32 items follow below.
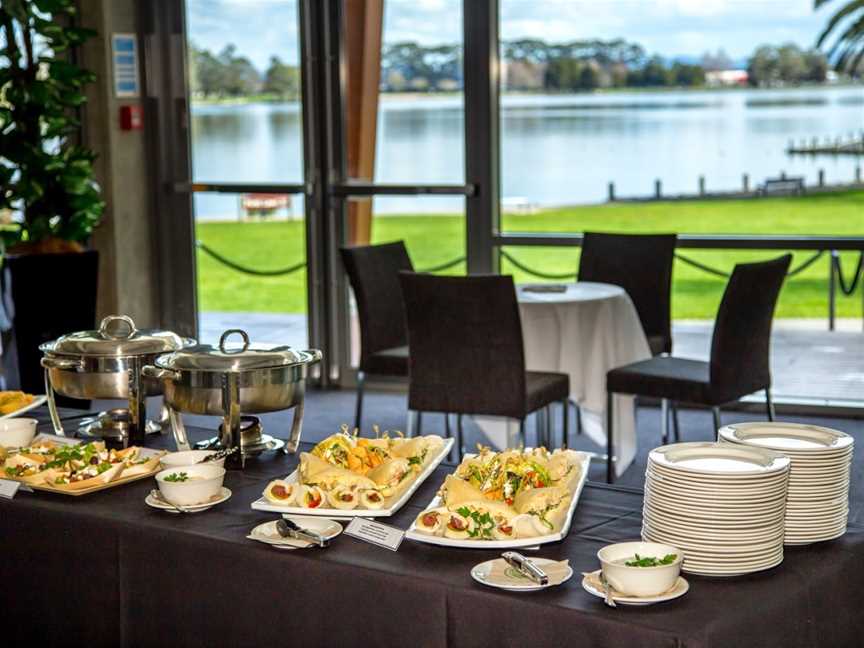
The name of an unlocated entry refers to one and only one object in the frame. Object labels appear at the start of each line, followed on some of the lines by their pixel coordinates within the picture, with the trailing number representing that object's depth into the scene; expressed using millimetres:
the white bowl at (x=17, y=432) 2764
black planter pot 5945
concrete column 6633
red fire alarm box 6719
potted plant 5965
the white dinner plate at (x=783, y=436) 2217
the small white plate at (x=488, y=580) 1880
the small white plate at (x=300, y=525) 2125
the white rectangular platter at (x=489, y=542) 2055
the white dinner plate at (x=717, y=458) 1996
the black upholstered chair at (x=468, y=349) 4367
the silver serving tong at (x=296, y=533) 2115
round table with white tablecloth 4793
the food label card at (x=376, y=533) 2104
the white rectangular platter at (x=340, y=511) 2242
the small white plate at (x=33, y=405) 3118
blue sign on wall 6680
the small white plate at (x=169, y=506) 2328
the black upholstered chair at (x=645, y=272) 5367
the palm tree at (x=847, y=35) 5758
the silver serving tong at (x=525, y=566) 1879
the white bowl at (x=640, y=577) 1806
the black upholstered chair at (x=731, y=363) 4434
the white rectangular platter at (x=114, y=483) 2455
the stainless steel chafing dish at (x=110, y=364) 2805
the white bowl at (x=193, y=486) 2320
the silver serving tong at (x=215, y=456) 2553
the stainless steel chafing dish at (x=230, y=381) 2578
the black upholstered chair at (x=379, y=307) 5152
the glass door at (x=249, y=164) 6664
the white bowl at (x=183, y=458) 2518
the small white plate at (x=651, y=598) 1806
